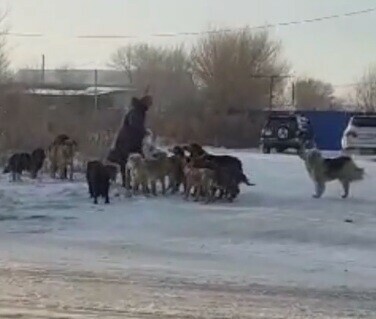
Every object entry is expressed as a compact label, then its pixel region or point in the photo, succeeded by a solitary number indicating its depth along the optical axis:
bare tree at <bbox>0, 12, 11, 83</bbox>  36.23
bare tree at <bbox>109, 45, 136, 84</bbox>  84.00
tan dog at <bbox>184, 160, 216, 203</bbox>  19.86
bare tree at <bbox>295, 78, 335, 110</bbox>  86.66
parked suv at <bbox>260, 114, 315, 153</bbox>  42.31
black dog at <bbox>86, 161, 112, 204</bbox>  19.83
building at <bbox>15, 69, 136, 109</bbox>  39.05
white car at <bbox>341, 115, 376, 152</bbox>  38.94
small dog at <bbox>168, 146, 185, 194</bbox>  21.09
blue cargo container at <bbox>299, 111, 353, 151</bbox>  52.72
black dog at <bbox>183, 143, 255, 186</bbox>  20.44
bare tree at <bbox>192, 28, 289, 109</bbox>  62.94
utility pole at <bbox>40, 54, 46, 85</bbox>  72.71
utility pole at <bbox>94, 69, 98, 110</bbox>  41.83
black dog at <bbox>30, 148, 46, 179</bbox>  25.44
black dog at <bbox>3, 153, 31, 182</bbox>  24.84
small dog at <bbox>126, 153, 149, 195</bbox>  20.92
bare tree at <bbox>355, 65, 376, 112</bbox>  90.38
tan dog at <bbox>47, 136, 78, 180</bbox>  25.22
